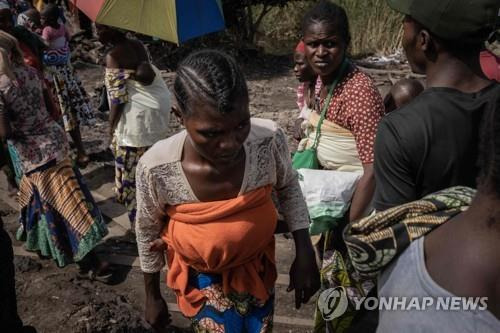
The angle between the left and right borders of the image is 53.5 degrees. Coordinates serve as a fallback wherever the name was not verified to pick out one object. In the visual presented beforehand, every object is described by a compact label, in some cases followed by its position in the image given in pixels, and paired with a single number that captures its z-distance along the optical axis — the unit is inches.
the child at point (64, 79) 223.1
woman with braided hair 67.7
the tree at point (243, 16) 406.7
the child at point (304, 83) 113.0
